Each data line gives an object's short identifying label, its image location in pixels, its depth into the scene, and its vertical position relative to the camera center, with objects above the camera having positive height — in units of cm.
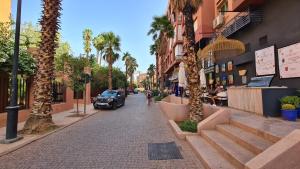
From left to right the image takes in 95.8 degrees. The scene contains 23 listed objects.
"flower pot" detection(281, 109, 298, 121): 440 -88
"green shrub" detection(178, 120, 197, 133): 500 -142
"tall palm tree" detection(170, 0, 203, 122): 560 +117
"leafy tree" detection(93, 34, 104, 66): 2303 +797
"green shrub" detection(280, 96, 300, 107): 452 -41
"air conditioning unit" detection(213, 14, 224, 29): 1091 +556
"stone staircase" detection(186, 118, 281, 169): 295 -144
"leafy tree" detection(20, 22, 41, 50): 1741 +811
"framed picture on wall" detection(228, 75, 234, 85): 1024 +65
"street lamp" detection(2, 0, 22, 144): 466 -55
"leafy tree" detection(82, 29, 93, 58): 2999 +1111
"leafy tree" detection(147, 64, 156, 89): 5997 +900
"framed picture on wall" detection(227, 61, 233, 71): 1037 +176
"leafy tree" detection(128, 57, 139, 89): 5327 +911
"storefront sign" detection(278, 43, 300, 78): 598 +125
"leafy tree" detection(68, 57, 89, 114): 1000 +103
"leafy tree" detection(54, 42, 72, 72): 1216 +267
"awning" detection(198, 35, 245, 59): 722 +232
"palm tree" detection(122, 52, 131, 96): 4831 +1129
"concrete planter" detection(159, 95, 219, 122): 683 -118
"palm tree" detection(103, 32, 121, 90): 2251 +746
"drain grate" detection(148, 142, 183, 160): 362 -181
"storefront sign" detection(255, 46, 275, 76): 705 +148
